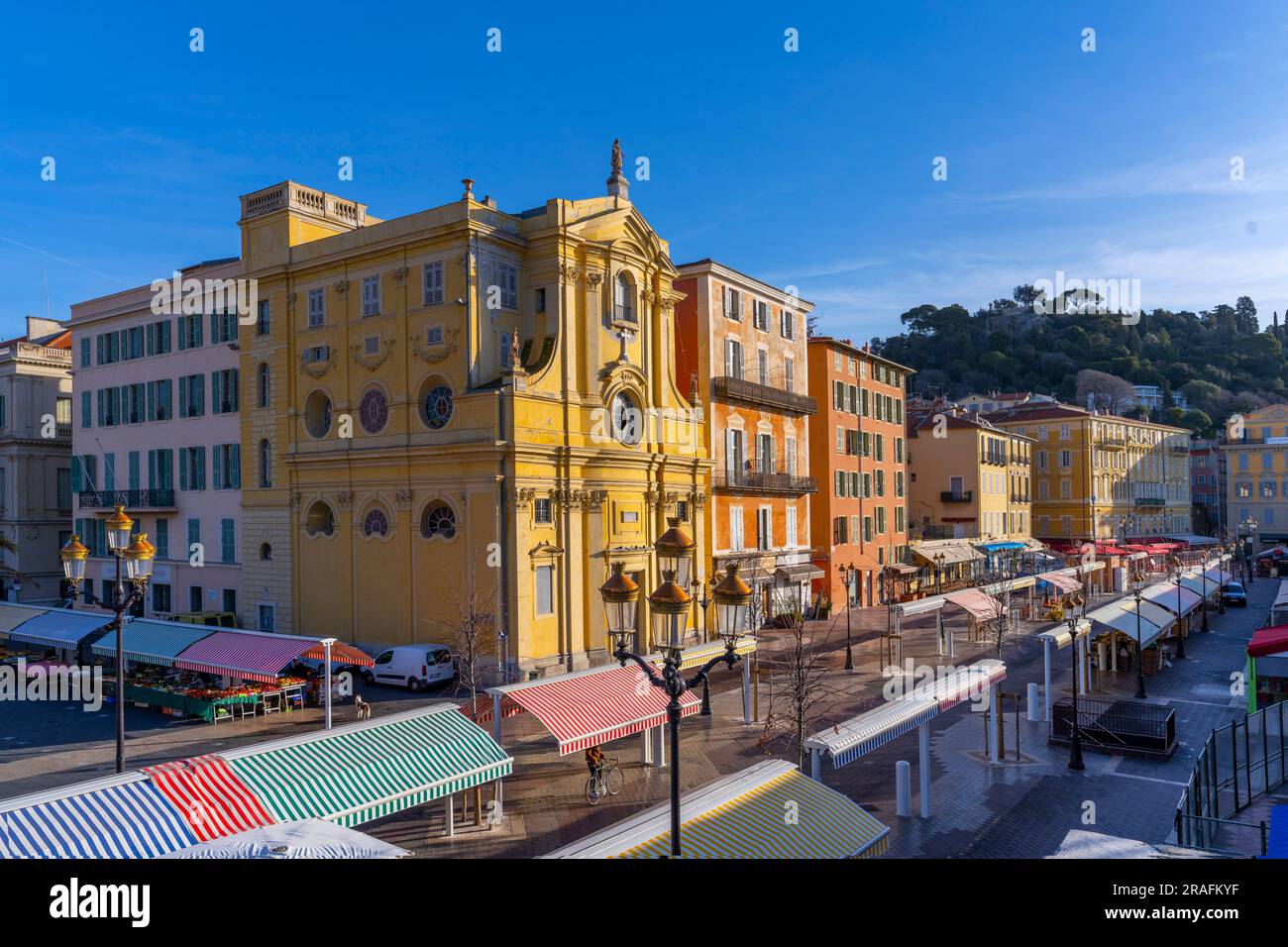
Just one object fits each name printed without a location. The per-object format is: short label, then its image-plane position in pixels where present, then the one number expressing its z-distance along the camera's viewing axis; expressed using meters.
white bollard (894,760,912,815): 18.23
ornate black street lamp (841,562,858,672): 35.44
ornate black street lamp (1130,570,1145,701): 29.52
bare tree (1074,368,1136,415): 114.38
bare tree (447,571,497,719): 28.05
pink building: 41.19
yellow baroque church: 32.59
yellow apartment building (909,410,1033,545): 67.88
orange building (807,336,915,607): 52.31
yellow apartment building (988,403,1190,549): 81.19
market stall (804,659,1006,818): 15.80
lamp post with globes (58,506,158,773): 15.42
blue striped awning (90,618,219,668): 29.25
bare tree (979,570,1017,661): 39.25
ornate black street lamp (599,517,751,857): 10.74
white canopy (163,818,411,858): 9.88
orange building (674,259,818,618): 43.62
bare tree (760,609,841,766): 20.02
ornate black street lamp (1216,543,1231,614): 53.91
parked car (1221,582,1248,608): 56.94
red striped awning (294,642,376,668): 28.38
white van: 31.30
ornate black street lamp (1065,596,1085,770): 21.58
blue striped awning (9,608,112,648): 33.22
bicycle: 19.52
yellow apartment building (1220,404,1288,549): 90.75
